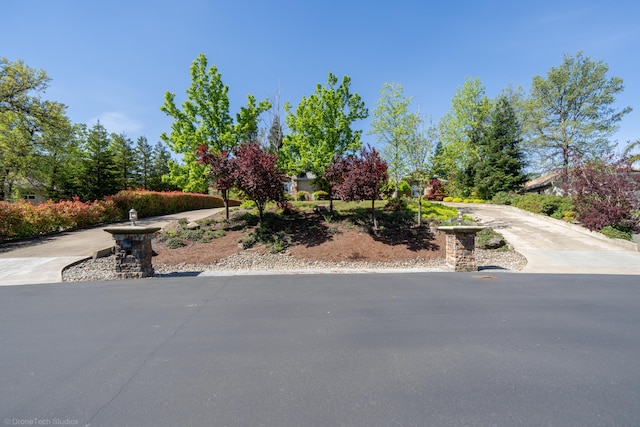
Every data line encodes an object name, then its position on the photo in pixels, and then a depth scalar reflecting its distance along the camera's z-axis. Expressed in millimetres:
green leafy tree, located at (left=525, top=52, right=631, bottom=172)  21219
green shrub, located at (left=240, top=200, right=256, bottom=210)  15816
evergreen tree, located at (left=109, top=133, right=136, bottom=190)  27125
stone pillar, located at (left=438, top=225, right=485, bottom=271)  7312
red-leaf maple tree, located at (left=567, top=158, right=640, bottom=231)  11477
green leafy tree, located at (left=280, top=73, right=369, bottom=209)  12195
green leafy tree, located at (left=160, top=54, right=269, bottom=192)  11922
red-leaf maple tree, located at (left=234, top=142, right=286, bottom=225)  9961
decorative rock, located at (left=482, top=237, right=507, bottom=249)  10219
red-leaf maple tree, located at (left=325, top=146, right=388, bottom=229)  10375
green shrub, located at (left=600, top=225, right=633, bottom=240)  10881
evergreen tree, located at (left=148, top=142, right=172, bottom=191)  30992
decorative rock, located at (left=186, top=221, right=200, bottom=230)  11898
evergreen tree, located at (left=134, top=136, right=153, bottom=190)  30125
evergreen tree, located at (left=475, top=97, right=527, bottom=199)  24172
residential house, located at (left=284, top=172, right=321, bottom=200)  28180
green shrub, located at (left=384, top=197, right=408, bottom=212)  14305
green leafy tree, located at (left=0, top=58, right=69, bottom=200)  14773
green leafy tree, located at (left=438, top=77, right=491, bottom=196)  25094
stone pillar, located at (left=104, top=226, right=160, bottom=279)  6426
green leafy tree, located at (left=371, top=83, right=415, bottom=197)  13305
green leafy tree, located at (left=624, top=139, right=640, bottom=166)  12380
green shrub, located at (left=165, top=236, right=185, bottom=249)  10012
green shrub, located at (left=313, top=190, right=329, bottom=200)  23344
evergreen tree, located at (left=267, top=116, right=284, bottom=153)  25283
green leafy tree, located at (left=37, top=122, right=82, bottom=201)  16156
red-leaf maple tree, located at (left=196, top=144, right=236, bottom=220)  10391
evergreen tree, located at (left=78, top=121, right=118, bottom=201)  17391
